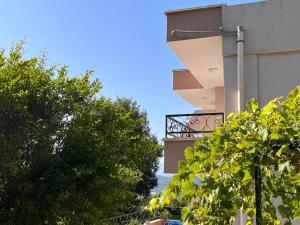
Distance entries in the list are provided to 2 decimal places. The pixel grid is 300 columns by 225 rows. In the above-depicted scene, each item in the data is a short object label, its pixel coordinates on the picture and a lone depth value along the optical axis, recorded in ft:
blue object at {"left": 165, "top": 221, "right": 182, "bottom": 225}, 59.51
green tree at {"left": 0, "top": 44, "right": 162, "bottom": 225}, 23.76
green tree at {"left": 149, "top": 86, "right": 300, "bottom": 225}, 9.34
